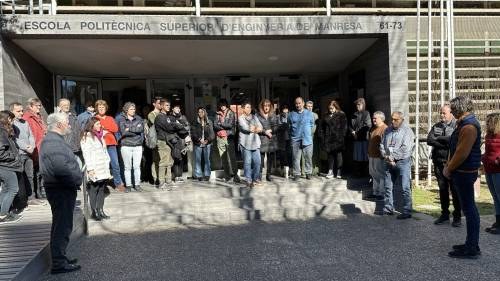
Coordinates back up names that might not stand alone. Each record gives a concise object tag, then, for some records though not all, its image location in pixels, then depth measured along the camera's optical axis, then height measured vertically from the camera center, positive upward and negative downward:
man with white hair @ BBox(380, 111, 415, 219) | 6.91 -0.59
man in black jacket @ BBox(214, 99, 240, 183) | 9.09 -0.20
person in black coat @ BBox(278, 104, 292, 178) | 9.23 -0.40
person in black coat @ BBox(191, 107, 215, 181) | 8.92 -0.25
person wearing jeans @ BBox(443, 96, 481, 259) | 4.89 -0.54
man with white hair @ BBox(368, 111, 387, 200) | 7.50 -0.64
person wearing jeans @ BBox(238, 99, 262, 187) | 8.37 -0.44
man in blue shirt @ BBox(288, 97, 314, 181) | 8.77 -0.25
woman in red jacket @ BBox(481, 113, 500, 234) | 5.86 -0.56
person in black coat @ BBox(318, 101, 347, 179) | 8.66 -0.28
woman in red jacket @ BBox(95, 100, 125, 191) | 7.80 -0.15
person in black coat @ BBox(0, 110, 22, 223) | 6.07 -0.55
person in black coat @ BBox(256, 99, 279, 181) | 8.75 -0.15
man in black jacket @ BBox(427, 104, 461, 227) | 6.49 -0.48
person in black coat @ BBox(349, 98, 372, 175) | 8.50 -0.19
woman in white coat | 6.48 -0.55
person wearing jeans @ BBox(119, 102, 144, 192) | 8.00 -0.30
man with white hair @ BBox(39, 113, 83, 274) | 4.72 -0.57
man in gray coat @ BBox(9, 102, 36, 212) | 6.71 -0.36
